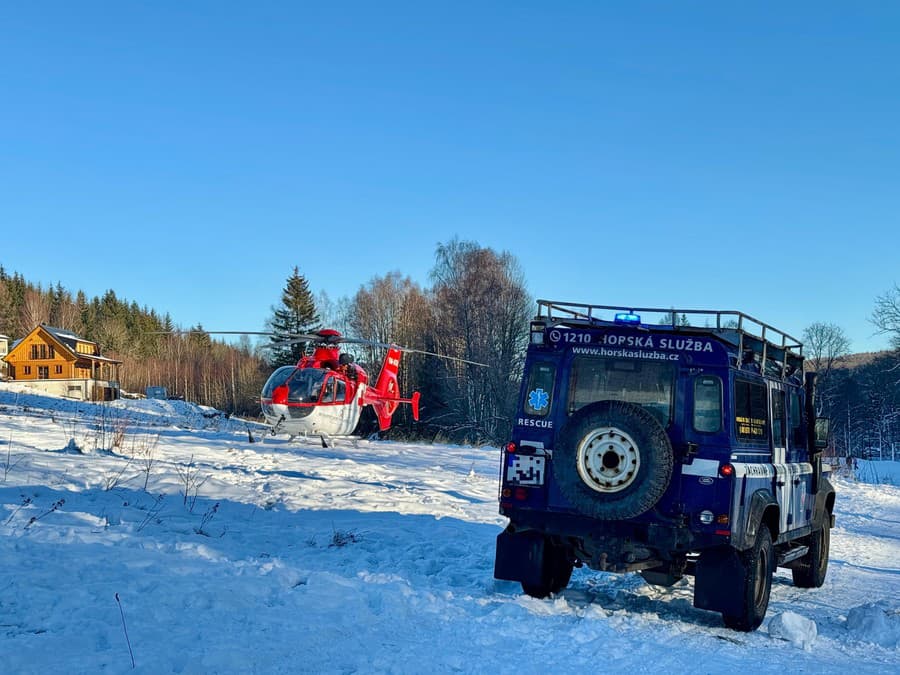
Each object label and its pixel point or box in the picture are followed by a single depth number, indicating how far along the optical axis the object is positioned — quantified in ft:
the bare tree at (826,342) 223.92
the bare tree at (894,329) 145.38
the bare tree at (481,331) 155.43
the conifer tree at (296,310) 192.13
